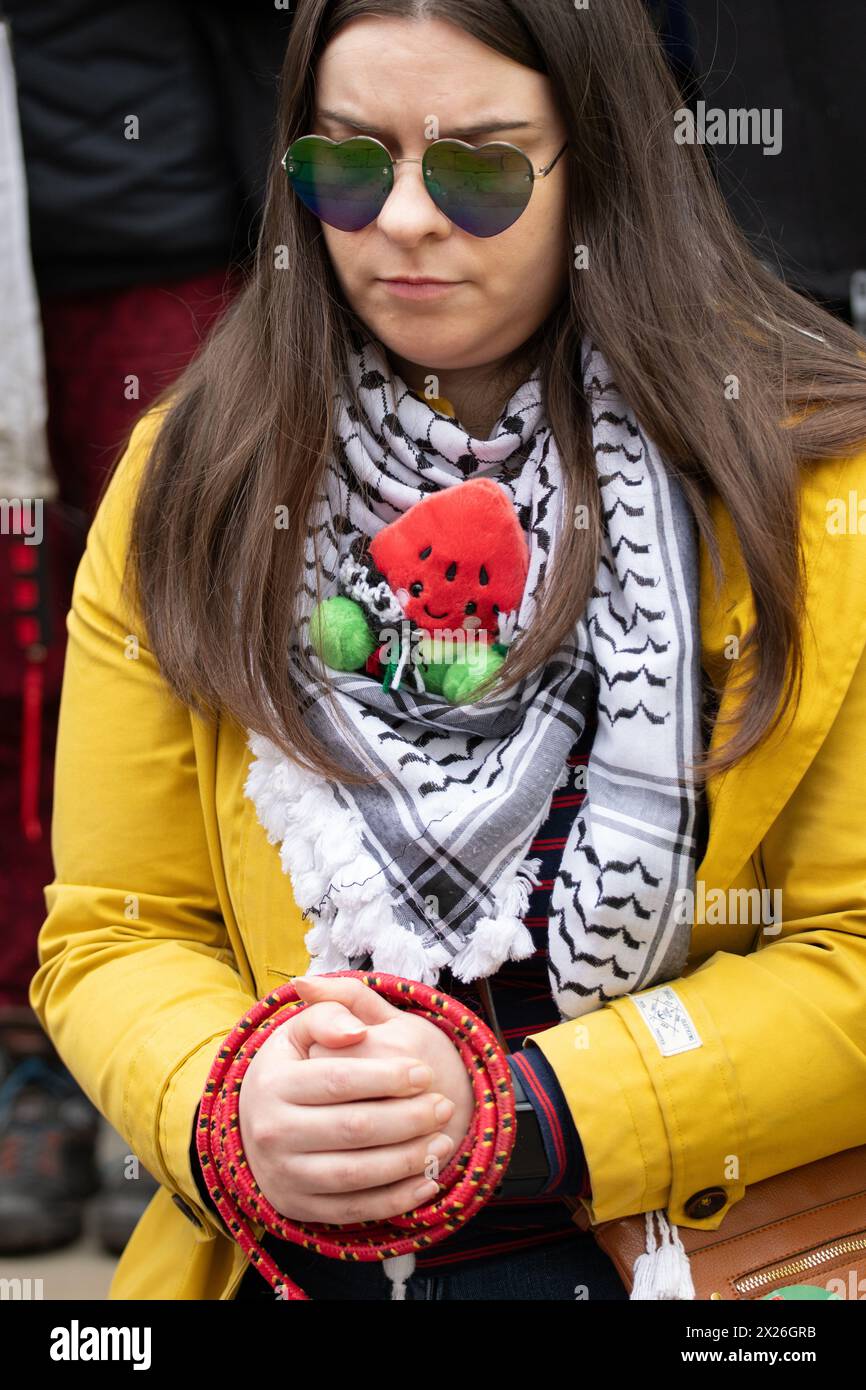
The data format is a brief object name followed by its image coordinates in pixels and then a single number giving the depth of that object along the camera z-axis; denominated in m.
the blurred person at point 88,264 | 3.52
